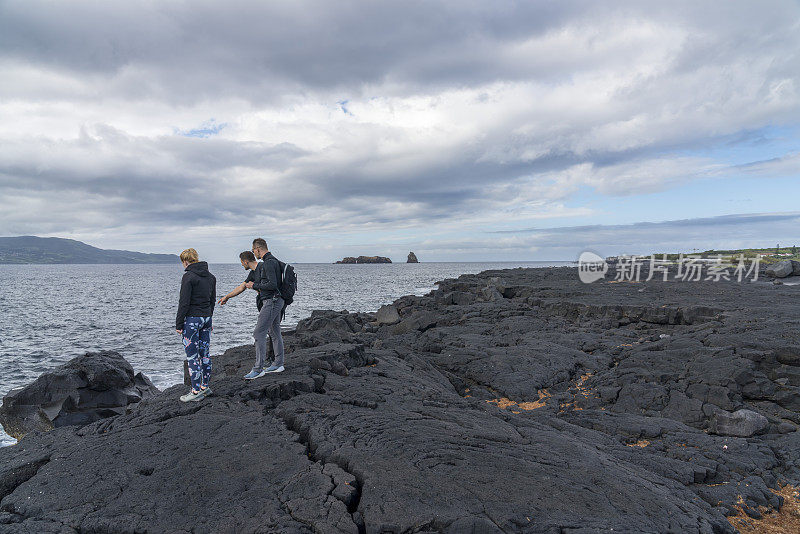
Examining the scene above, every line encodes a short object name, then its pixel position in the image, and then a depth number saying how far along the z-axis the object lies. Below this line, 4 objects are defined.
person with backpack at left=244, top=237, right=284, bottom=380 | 9.03
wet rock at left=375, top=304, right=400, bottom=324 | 29.98
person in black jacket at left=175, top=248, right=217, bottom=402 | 7.99
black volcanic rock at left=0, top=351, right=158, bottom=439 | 12.55
